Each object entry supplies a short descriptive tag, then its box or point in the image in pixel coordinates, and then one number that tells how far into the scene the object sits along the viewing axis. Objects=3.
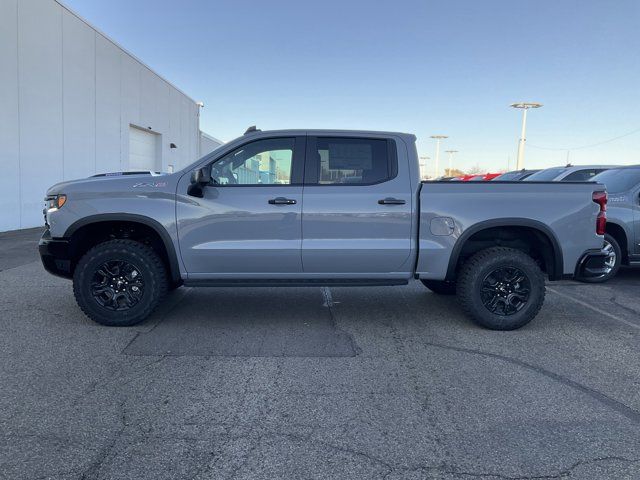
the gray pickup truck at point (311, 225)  4.90
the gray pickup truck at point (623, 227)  7.65
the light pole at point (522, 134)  38.19
